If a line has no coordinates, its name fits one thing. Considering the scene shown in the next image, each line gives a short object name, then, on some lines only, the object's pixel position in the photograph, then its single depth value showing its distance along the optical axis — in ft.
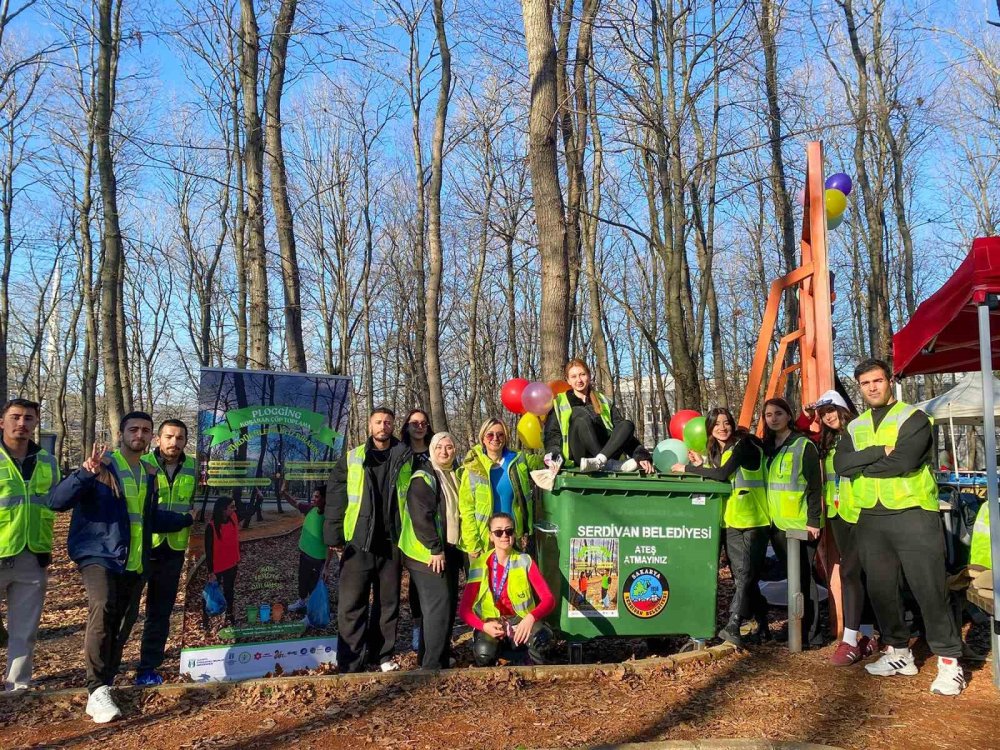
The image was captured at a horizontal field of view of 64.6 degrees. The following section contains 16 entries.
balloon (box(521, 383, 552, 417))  20.08
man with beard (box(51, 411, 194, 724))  13.99
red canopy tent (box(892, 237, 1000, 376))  15.84
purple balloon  24.79
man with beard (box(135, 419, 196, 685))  16.40
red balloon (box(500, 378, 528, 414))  23.49
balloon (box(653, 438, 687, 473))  21.50
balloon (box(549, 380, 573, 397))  21.22
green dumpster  16.37
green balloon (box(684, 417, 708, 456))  21.93
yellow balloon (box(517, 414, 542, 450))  21.77
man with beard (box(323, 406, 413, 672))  16.51
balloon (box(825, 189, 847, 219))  23.26
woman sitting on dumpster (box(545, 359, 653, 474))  18.25
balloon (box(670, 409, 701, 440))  24.79
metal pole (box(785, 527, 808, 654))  17.44
